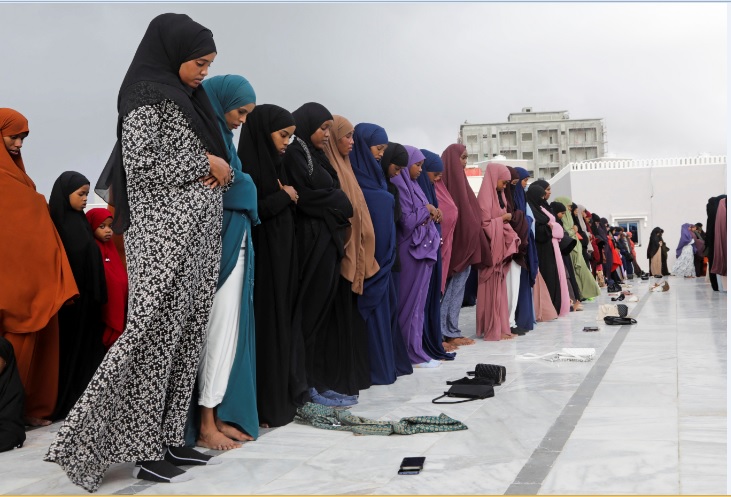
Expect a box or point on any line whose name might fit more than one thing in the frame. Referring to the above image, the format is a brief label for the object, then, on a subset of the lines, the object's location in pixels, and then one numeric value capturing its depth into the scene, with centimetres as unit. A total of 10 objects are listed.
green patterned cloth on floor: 331
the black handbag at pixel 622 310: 807
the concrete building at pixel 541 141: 5862
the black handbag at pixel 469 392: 408
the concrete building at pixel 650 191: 2506
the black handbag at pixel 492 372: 450
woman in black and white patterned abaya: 266
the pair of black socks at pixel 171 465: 266
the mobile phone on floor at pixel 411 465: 267
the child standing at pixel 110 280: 450
